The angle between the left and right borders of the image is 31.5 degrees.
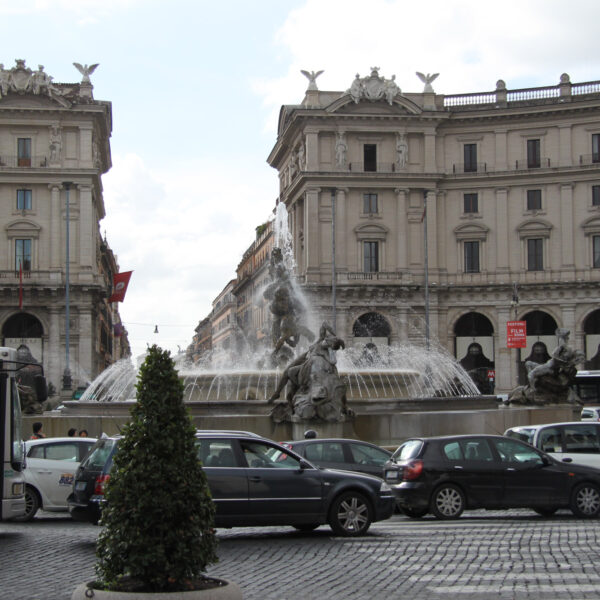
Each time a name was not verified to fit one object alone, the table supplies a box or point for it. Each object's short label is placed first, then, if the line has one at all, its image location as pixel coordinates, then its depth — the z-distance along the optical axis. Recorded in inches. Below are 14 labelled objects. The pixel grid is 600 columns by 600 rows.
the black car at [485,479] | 645.9
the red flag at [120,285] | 2556.6
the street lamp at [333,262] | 2662.4
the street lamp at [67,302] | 2363.8
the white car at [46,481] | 676.1
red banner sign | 2437.3
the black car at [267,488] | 530.9
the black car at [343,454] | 685.9
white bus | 550.0
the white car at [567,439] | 726.5
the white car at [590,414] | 1397.6
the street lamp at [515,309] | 2485.9
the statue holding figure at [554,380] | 1217.4
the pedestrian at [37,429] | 830.1
